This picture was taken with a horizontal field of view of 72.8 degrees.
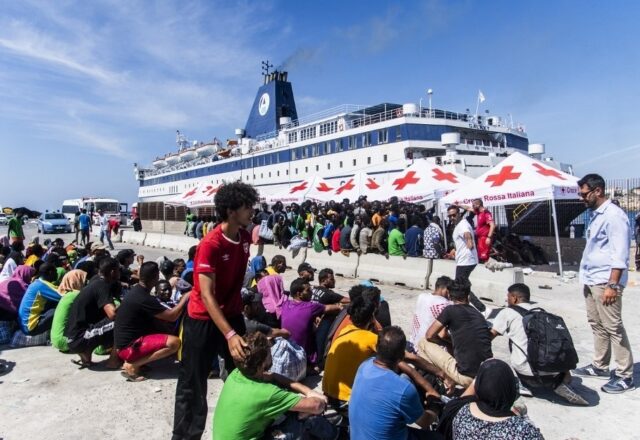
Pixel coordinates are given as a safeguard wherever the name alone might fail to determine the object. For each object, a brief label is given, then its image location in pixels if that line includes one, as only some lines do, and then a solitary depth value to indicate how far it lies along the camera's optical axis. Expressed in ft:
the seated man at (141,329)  14.40
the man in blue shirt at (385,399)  8.26
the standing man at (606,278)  13.25
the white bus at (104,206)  119.34
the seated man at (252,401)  8.27
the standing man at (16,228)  40.86
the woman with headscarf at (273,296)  16.67
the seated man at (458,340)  12.13
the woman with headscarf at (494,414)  6.95
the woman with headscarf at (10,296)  18.74
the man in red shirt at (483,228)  27.63
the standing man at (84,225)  58.34
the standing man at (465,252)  21.54
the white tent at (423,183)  45.29
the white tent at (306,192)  63.00
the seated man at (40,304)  18.35
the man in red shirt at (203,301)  9.14
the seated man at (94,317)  15.84
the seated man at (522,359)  12.63
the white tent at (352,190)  61.00
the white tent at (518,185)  32.89
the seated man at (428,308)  14.55
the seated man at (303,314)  15.15
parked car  96.84
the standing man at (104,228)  59.88
